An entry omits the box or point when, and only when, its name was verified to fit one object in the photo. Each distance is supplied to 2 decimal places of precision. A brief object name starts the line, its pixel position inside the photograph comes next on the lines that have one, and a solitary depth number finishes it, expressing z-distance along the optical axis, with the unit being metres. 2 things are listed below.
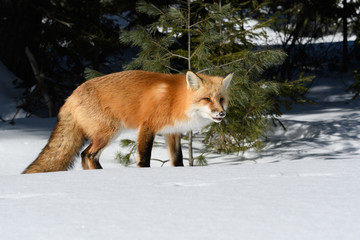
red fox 9.50
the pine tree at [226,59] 12.34
